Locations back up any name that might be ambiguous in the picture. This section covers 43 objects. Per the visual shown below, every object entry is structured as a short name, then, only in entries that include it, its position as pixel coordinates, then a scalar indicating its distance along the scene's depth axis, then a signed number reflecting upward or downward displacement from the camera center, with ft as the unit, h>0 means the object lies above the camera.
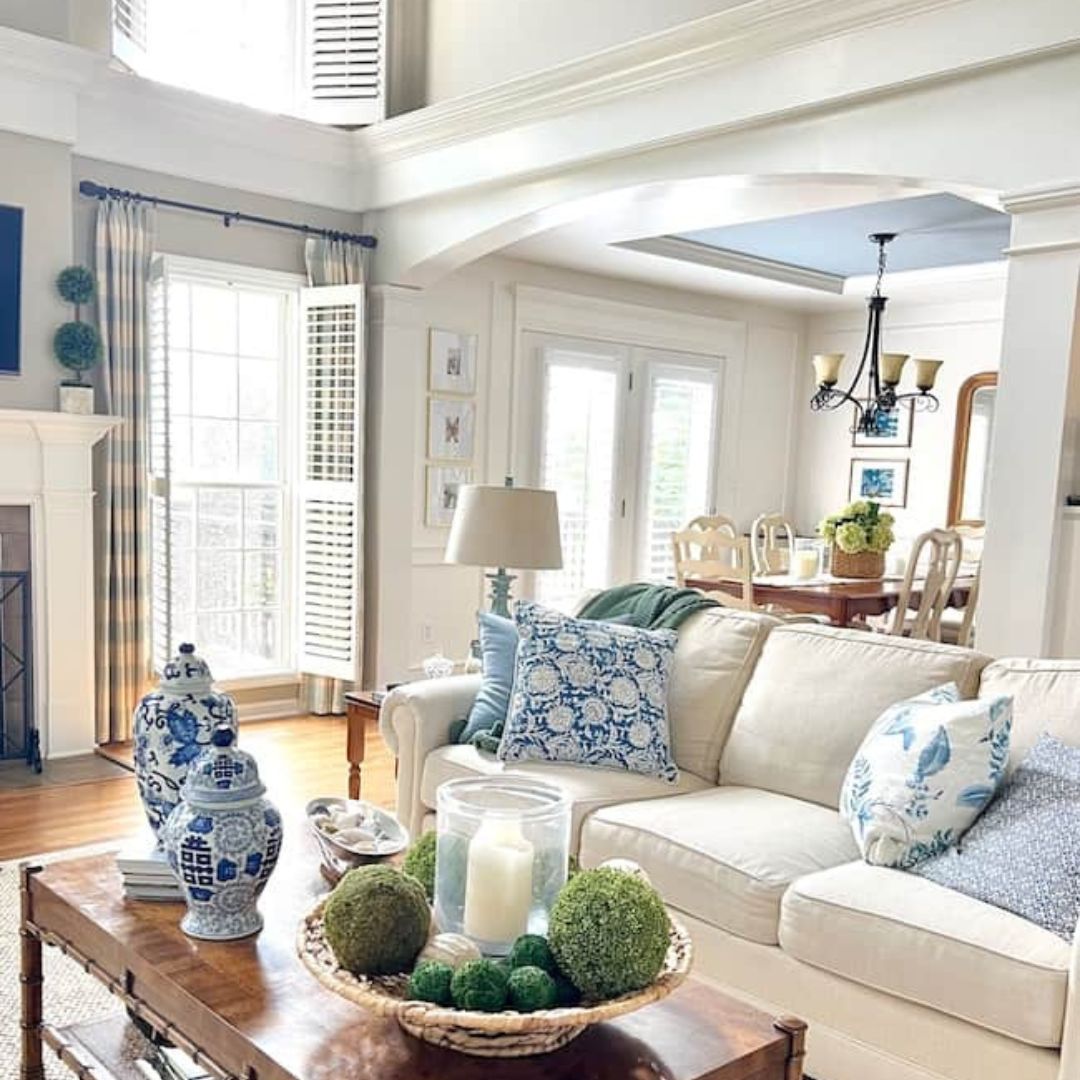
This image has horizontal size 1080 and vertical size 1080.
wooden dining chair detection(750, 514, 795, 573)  20.25 -1.96
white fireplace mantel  13.56 -1.72
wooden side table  11.14 -3.12
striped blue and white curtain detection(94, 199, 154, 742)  14.34 -0.65
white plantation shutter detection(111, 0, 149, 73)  14.73 +5.48
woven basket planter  17.66 -1.78
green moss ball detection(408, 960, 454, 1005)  4.58 -2.37
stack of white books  6.12 -2.61
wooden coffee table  4.66 -2.74
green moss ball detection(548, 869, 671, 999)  4.59 -2.13
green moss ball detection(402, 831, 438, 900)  5.54 -2.24
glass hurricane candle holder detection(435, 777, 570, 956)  5.05 -2.04
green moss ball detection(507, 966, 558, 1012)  4.54 -2.35
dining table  16.02 -2.17
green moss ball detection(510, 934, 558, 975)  4.75 -2.30
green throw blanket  10.62 -1.64
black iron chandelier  17.66 +1.41
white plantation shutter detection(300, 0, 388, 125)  16.48 +5.79
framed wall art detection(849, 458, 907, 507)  24.02 -0.53
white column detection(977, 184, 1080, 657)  9.97 +0.34
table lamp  10.82 -0.92
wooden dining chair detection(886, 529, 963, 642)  16.01 -1.91
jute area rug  7.16 -4.29
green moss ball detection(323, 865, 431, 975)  4.81 -2.22
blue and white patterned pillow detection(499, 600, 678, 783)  9.51 -2.31
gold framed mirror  22.54 +0.27
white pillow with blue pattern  7.27 -2.22
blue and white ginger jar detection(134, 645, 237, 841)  6.11 -1.76
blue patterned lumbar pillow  6.47 -2.46
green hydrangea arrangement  17.47 -1.19
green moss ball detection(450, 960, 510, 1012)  4.51 -2.33
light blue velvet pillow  10.02 -2.28
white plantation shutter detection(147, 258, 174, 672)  14.79 -0.54
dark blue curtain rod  14.24 +3.12
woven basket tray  4.42 -2.43
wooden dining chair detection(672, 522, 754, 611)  16.47 -1.92
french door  21.31 -0.10
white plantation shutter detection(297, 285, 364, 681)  16.63 -0.82
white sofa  6.22 -2.89
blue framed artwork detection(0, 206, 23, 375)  13.37 +1.73
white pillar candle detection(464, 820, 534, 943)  5.04 -2.10
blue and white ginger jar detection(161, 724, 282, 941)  5.52 -2.16
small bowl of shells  6.44 -2.50
